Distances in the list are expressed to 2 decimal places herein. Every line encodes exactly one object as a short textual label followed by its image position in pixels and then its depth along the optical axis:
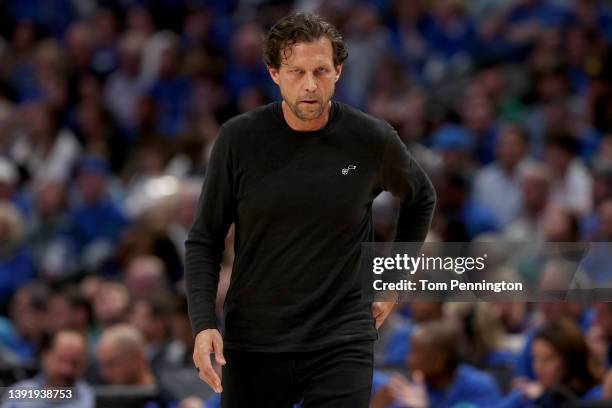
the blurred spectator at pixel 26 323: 15.66
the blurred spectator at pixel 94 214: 19.30
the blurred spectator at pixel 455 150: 17.72
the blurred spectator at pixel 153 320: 14.85
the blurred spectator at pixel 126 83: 22.86
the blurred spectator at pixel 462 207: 16.81
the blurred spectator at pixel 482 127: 18.81
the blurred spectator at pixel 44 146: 21.30
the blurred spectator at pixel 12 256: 18.20
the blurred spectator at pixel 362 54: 21.39
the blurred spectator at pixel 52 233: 18.86
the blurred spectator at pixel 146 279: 15.96
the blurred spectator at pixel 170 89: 22.31
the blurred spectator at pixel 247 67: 22.06
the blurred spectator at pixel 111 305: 15.33
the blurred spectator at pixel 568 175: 16.92
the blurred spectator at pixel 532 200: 16.58
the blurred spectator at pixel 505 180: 17.55
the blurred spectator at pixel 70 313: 15.62
